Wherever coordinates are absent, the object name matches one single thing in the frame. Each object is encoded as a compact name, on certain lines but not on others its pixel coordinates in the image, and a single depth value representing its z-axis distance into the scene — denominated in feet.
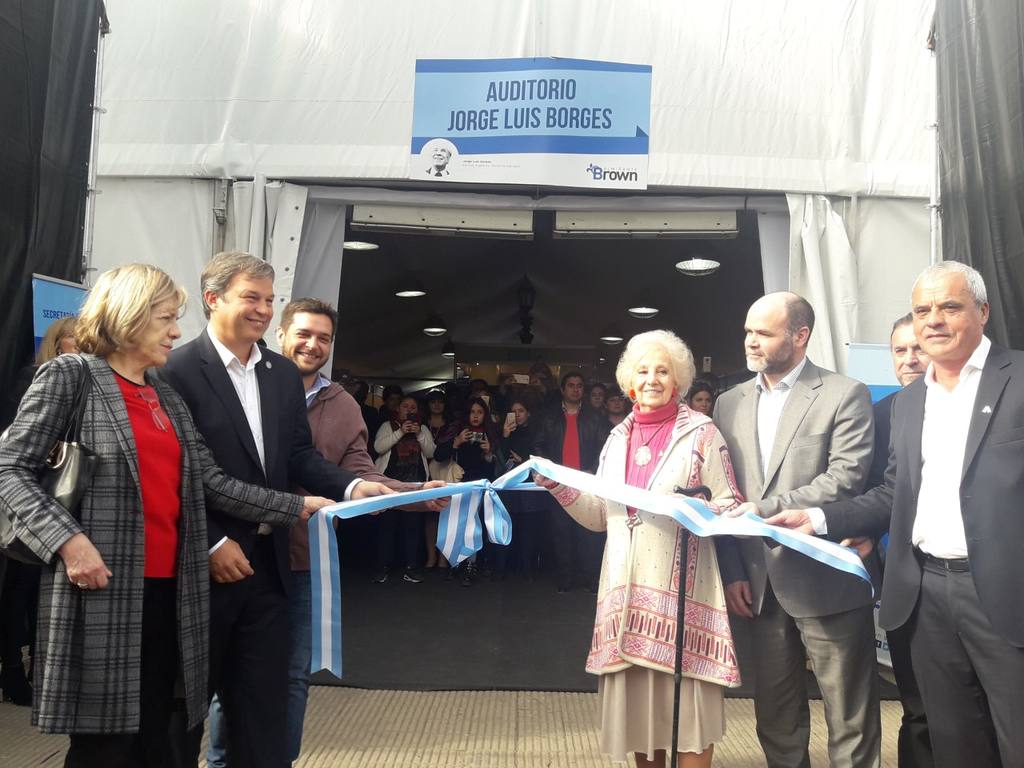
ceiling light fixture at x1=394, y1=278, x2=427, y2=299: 31.45
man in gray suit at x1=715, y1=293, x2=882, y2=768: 9.52
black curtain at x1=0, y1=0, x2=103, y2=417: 13.20
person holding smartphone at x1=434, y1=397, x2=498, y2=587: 25.30
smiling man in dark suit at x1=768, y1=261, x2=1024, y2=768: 7.68
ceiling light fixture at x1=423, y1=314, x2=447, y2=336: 39.60
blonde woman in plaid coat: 6.57
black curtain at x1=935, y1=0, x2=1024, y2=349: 12.59
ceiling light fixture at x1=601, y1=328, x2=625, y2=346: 42.83
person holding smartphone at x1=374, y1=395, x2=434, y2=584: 24.84
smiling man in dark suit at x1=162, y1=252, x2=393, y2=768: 8.19
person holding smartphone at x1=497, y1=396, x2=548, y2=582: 24.41
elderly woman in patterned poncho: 9.13
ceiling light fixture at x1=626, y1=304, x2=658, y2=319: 35.55
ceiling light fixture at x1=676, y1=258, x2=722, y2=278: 26.22
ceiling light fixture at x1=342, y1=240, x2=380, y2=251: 24.39
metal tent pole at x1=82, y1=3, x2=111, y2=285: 15.80
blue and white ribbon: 8.63
